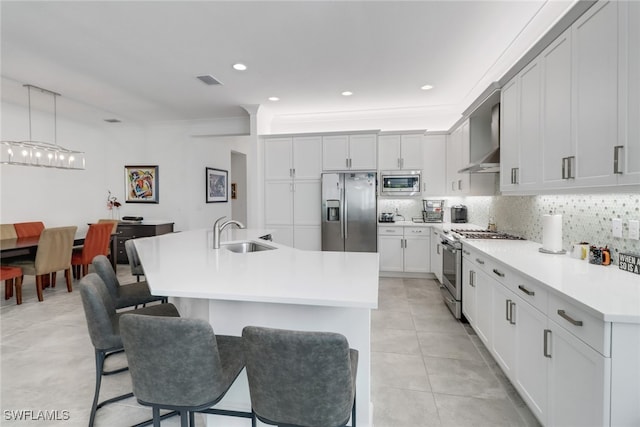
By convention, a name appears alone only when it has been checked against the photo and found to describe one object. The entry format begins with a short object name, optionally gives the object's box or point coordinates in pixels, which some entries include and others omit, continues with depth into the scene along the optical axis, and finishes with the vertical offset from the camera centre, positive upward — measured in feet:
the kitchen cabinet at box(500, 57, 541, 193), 8.00 +2.19
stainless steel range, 10.96 -1.93
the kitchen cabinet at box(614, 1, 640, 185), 4.85 +1.84
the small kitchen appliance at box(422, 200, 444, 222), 17.80 -0.07
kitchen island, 4.69 -1.26
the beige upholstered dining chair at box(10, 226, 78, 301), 13.01 -2.10
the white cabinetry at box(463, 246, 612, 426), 4.16 -2.38
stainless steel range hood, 10.78 +2.66
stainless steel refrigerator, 16.43 -0.18
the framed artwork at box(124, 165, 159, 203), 20.95 +1.62
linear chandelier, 13.12 +2.44
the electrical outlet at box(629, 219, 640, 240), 5.89 -0.37
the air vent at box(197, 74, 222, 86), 12.79 +5.38
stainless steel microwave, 17.29 +1.43
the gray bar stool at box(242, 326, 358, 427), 3.41 -1.90
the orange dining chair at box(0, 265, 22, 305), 12.29 -2.77
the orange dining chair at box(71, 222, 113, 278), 15.39 -1.90
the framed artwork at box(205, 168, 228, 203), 22.24 +1.73
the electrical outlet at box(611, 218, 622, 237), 6.37 -0.36
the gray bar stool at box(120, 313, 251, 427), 3.82 -1.94
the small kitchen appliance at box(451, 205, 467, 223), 16.80 -0.23
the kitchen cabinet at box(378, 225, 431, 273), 16.60 -2.13
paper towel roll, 7.84 -0.60
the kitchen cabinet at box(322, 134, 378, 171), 16.85 +3.09
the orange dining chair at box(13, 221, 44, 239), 15.44 -1.07
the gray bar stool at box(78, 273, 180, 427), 5.28 -1.97
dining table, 12.05 -1.52
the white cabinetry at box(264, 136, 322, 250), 17.42 +1.09
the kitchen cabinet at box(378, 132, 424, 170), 17.17 +3.18
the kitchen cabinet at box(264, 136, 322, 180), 17.37 +2.86
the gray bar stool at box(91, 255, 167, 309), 7.04 -2.02
